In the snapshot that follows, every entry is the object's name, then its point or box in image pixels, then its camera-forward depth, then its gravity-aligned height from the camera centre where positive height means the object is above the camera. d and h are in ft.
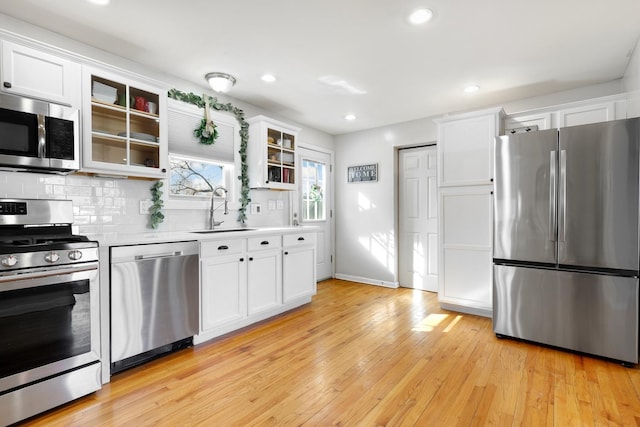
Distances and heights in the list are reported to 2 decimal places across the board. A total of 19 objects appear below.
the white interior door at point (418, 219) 15.25 -0.34
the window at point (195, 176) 10.52 +1.32
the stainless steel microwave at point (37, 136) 6.59 +1.73
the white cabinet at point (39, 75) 6.63 +3.09
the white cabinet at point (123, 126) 7.89 +2.43
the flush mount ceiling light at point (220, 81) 10.24 +4.33
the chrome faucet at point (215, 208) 11.14 +0.26
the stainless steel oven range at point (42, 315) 5.64 -1.93
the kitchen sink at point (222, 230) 10.48 -0.60
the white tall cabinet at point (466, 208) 11.32 +0.14
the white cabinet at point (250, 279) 9.09 -2.20
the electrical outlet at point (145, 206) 9.43 +0.24
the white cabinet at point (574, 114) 9.91 +3.24
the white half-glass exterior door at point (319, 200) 16.34 +0.70
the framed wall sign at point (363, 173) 16.66 +2.14
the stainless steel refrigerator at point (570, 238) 7.99 -0.73
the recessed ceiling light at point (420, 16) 7.09 +4.50
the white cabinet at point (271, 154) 12.31 +2.42
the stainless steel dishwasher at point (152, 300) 7.26 -2.14
